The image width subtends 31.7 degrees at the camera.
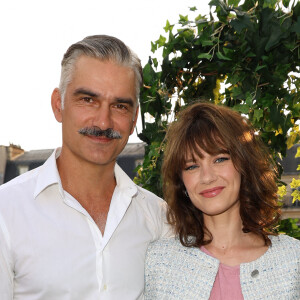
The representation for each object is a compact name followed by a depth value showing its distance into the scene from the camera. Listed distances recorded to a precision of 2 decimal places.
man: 1.89
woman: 2.17
